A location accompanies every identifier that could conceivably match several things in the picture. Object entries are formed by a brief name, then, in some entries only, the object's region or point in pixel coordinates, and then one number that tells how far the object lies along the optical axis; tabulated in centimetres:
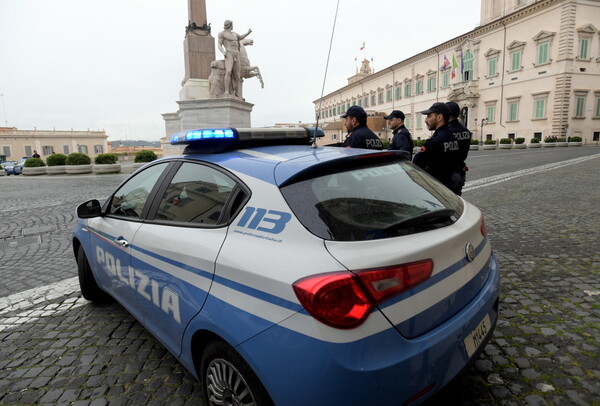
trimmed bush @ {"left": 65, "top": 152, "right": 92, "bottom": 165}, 1927
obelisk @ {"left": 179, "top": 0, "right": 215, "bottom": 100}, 1885
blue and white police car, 137
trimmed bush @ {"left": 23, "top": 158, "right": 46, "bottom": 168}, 2064
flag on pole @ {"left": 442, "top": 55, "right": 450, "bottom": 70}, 4525
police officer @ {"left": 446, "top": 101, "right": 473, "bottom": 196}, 457
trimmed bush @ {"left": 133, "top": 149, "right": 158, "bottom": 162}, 1983
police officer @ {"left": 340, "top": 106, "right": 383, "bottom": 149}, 472
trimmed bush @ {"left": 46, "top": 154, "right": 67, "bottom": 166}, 1976
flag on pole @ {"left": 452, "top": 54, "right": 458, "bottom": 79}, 4444
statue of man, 1745
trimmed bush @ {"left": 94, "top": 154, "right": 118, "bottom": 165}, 1941
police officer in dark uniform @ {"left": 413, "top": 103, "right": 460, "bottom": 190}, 432
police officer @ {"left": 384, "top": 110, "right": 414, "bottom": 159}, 516
